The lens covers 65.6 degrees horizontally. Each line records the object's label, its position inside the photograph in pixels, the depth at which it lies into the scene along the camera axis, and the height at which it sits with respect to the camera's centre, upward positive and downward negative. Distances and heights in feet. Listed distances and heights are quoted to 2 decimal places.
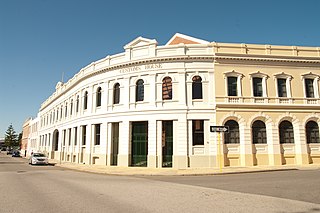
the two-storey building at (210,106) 71.36 +9.68
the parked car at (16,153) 188.03 -9.88
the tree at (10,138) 381.36 +3.85
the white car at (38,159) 91.65 -7.00
